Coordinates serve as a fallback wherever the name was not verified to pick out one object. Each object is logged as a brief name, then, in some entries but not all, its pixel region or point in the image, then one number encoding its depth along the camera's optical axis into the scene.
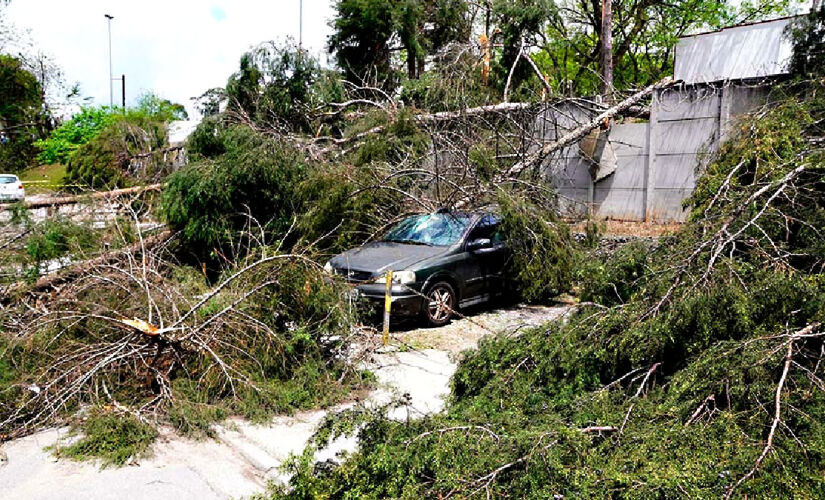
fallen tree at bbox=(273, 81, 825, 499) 3.18
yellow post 7.42
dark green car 8.20
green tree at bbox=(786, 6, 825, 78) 9.98
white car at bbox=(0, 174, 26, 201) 23.35
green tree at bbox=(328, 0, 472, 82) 18.84
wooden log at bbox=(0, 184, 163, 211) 8.37
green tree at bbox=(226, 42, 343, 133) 12.45
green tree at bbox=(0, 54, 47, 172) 28.09
